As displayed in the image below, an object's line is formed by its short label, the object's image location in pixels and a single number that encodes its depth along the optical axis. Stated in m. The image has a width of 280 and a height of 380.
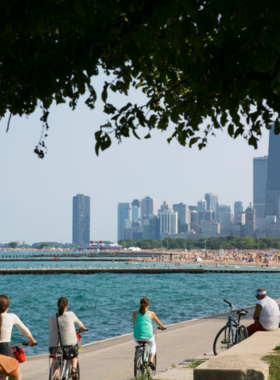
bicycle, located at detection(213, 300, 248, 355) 13.95
